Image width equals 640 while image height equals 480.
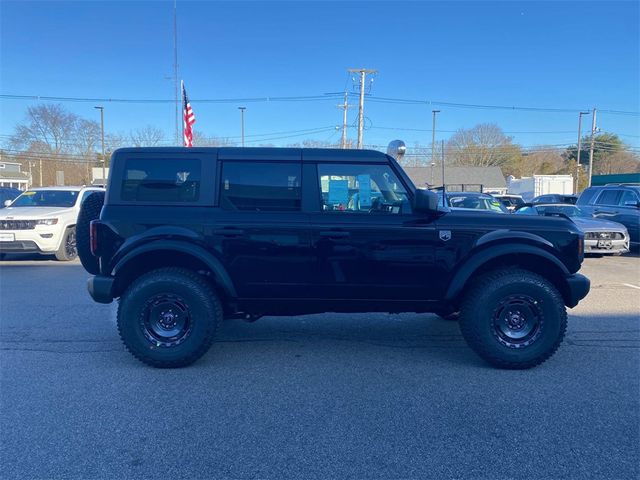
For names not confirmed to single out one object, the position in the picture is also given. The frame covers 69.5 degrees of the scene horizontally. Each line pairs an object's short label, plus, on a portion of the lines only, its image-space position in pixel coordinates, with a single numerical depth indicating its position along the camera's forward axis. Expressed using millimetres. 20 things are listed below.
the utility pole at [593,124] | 50875
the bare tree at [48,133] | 47531
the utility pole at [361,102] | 36344
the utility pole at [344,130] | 42225
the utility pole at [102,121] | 43172
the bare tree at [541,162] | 71250
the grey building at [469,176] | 59062
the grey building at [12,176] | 50869
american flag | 14953
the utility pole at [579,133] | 51656
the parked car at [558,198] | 20055
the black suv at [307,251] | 4203
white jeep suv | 9828
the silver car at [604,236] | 11219
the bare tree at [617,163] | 61997
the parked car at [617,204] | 12461
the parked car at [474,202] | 12188
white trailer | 45344
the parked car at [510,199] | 20344
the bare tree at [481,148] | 69562
